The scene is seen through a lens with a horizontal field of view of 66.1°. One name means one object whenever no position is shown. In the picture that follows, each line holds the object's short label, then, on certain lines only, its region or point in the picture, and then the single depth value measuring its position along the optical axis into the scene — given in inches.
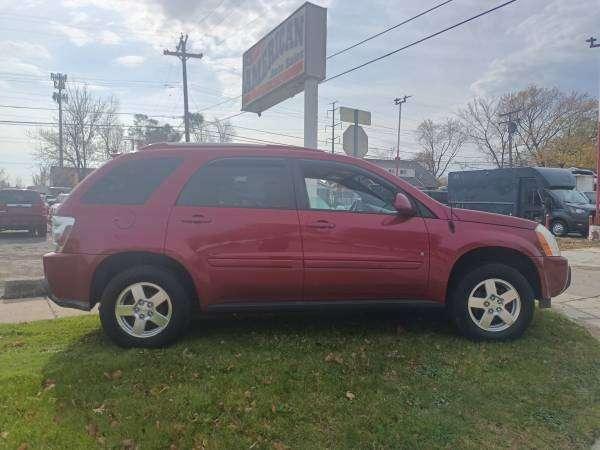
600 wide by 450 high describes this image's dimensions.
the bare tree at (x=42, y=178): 3090.8
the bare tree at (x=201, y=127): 1942.7
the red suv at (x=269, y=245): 155.3
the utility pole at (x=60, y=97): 1603.1
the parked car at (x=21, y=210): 590.6
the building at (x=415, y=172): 2551.7
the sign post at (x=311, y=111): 495.2
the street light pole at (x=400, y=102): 1993.1
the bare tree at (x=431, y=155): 2561.5
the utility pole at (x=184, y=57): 1228.1
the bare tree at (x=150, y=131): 1929.3
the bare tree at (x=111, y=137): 1676.2
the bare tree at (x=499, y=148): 1925.4
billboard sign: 484.7
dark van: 674.8
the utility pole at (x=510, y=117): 1626.7
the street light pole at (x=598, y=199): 623.2
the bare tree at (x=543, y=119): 1750.7
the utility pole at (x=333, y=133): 1991.4
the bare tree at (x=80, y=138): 1590.8
